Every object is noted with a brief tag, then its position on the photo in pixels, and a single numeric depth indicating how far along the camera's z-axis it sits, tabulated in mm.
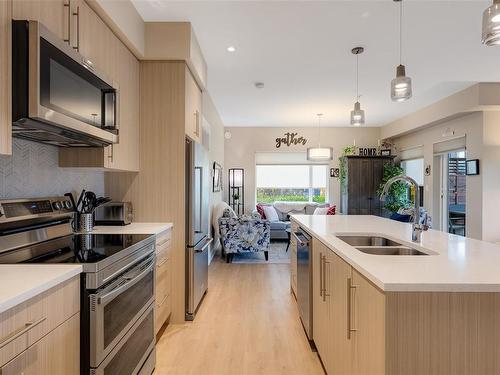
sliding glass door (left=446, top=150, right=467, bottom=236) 5523
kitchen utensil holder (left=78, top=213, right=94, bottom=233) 2182
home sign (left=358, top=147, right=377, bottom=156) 7132
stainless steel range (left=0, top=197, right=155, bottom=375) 1341
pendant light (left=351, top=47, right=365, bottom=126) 3583
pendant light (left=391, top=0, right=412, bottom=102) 2428
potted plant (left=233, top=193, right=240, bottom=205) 7348
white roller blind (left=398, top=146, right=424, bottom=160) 6384
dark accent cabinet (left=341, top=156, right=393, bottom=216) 6895
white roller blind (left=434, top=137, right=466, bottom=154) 5184
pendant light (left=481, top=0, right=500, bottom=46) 1530
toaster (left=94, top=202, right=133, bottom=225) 2518
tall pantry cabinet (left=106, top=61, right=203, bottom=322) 2744
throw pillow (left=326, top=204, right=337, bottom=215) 6531
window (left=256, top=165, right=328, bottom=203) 7688
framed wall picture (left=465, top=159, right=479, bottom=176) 4758
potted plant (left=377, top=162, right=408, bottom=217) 6797
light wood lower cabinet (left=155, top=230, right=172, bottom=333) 2375
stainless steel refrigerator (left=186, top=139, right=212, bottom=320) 2822
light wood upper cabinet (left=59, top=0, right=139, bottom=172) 1891
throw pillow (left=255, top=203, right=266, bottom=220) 7125
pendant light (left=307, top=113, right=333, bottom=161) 6020
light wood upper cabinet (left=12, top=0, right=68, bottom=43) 1333
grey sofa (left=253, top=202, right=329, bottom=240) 7335
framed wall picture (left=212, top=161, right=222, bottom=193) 5482
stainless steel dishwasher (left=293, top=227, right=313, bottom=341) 2320
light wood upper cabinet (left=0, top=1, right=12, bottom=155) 1218
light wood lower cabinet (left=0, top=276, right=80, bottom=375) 933
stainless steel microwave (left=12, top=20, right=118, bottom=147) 1274
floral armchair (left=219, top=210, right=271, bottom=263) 5008
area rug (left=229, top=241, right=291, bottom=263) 5094
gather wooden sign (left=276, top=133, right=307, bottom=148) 7559
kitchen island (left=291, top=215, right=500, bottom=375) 1083
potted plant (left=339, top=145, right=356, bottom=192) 7016
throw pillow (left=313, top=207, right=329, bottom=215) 6719
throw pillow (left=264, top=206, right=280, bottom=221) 7094
